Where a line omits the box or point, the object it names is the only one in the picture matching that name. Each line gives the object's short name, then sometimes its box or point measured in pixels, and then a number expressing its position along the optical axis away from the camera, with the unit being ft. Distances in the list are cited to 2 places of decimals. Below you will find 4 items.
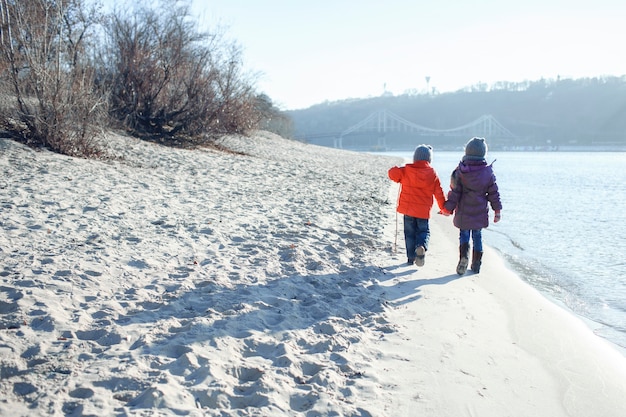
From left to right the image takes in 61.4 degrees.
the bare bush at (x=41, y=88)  30.01
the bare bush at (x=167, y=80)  47.37
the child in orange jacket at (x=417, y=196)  17.79
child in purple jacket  17.11
